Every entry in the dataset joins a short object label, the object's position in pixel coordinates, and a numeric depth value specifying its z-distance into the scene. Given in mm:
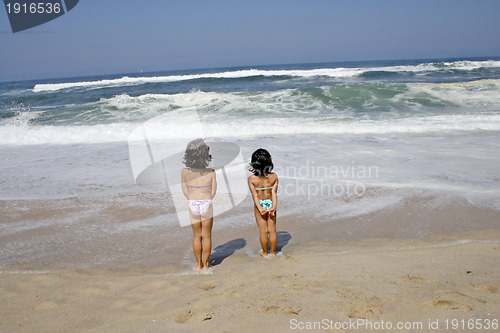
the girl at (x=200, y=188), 3621
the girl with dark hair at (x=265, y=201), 3746
